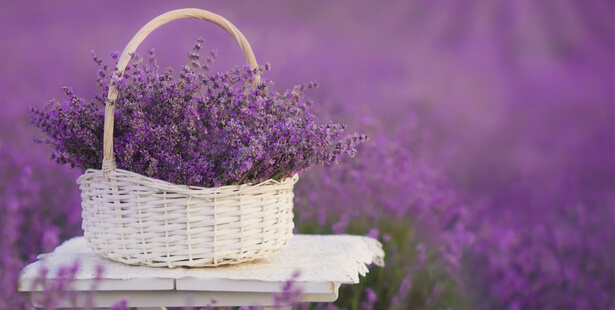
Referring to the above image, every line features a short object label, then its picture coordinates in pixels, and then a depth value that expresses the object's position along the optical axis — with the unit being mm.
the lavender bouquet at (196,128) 2674
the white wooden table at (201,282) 2672
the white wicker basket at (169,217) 2678
